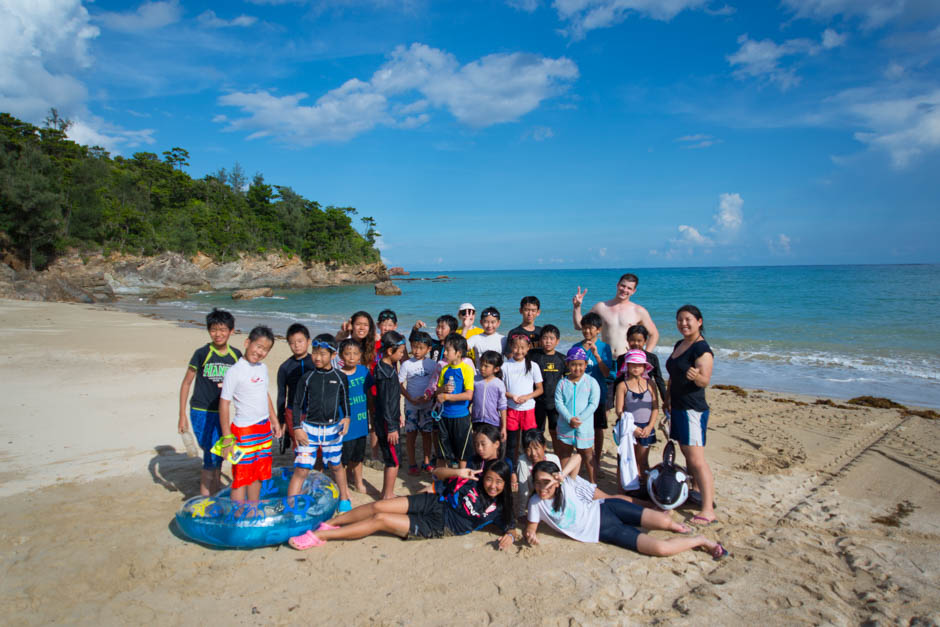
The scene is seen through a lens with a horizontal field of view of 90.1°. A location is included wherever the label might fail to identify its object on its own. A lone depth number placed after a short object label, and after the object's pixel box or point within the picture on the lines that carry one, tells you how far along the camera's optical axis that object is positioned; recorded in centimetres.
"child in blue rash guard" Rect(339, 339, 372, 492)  434
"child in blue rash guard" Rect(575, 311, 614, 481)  484
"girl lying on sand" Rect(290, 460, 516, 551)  373
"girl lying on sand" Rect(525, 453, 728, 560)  358
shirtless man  514
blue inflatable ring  357
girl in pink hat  442
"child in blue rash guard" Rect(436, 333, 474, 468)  451
